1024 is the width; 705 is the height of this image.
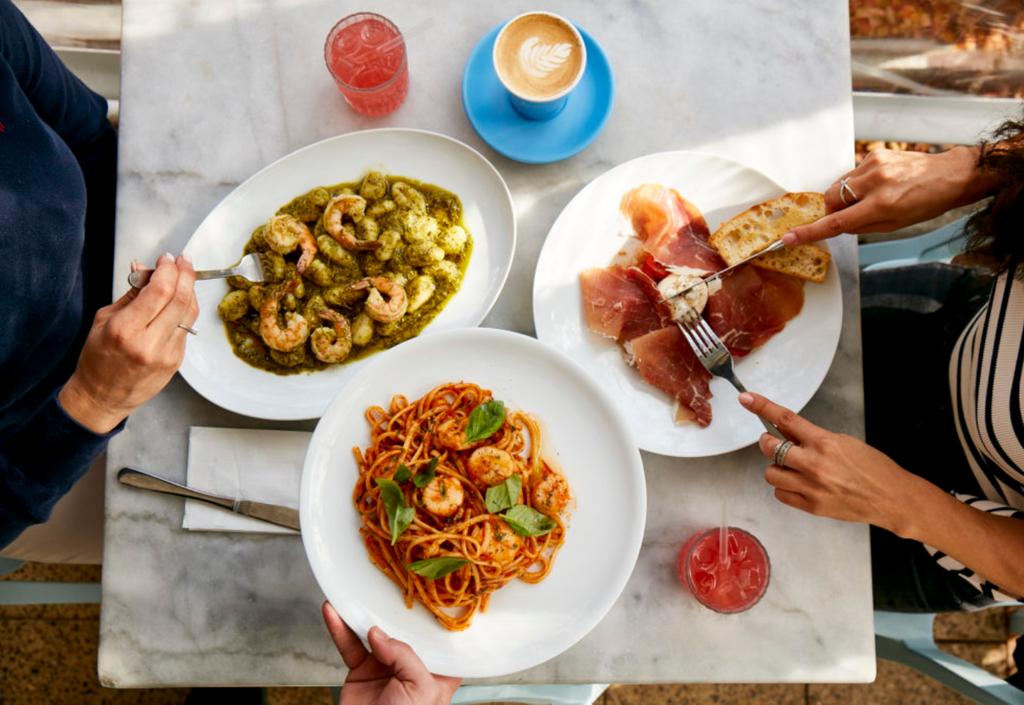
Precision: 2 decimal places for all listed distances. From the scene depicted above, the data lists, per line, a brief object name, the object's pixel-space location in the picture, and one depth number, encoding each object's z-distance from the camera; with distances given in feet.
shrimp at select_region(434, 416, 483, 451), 4.90
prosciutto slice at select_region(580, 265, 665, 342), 5.52
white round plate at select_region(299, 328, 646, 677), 4.78
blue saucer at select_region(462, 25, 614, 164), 5.87
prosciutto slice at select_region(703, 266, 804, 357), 5.59
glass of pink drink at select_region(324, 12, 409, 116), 5.71
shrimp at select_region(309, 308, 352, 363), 5.40
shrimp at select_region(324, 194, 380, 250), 5.56
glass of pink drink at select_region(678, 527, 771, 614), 5.43
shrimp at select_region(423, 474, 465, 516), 4.74
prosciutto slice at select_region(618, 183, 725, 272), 5.62
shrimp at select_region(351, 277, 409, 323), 5.36
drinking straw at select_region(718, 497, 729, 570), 5.50
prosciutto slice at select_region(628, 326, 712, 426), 5.51
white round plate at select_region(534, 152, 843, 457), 5.53
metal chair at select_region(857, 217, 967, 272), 6.88
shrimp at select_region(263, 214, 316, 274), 5.48
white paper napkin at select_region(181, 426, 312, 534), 5.50
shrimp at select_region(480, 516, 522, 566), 4.78
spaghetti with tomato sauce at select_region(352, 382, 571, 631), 4.78
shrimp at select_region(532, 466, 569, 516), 4.87
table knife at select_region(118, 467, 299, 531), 5.43
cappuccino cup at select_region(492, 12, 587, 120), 5.54
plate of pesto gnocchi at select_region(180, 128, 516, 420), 5.46
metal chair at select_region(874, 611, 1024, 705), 6.28
